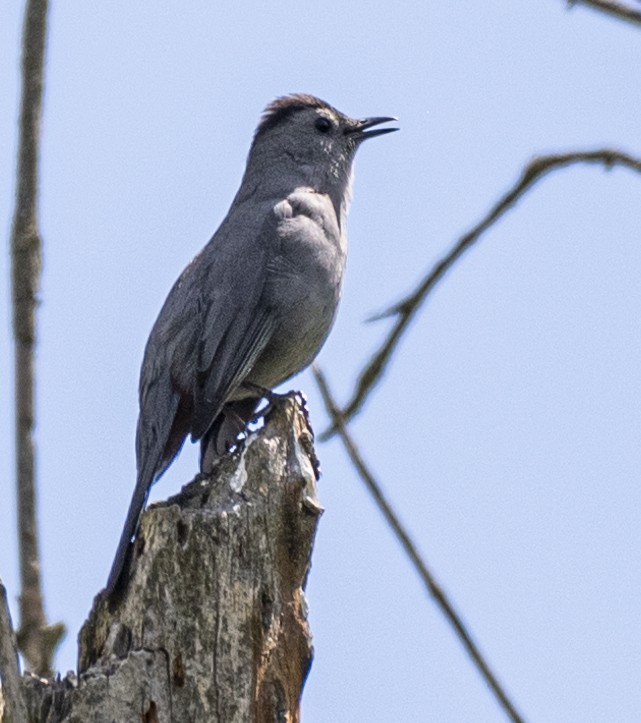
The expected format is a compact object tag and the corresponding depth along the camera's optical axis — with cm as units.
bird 1231
